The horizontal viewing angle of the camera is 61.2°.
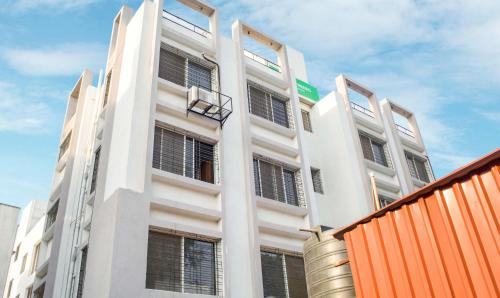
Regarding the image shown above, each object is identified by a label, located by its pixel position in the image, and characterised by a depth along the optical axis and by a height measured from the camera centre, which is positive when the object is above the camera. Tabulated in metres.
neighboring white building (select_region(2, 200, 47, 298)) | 18.48 +7.10
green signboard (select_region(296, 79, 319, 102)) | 21.17 +12.98
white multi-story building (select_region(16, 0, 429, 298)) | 10.73 +6.40
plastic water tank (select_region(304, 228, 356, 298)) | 7.69 +1.94
